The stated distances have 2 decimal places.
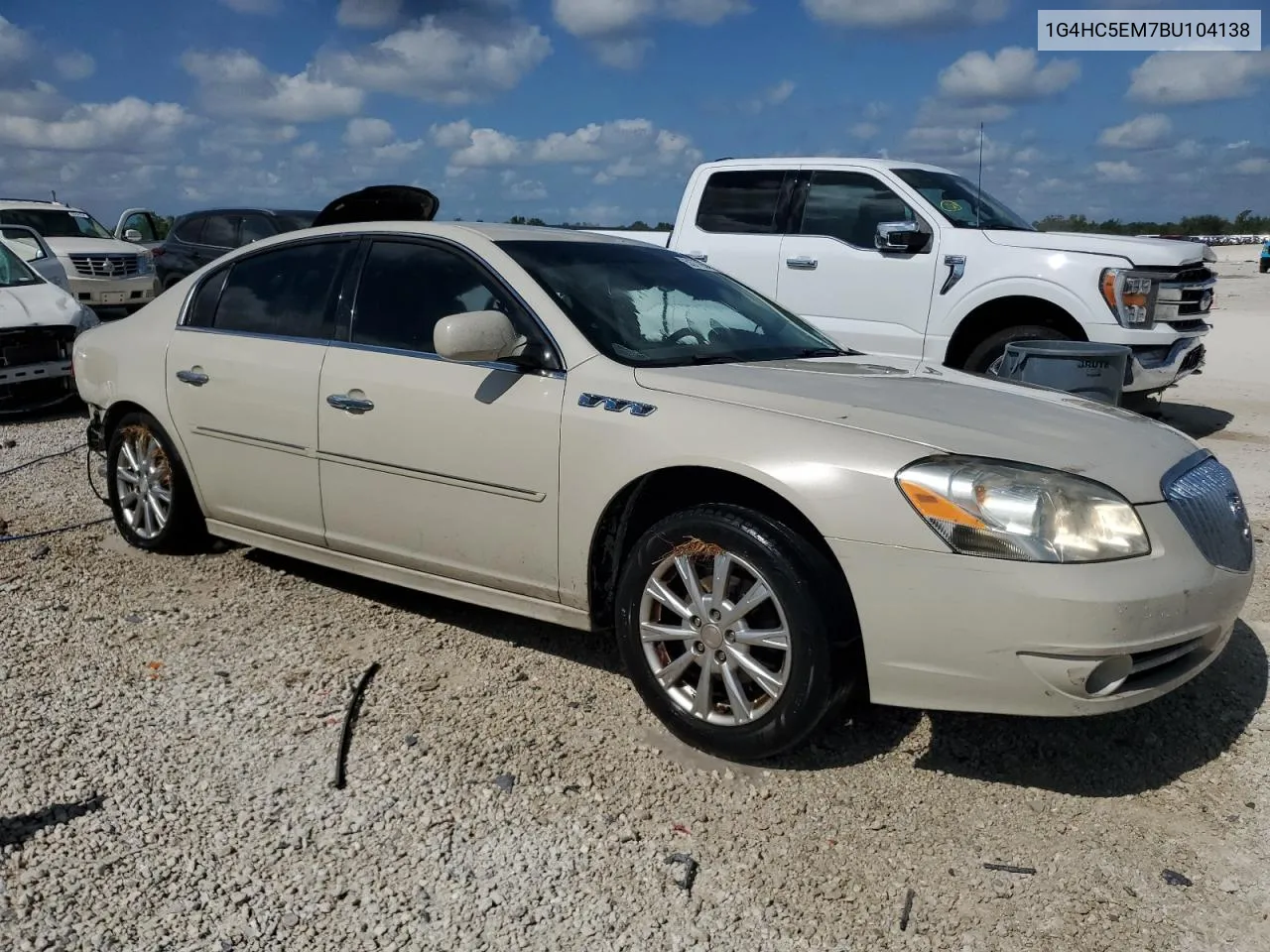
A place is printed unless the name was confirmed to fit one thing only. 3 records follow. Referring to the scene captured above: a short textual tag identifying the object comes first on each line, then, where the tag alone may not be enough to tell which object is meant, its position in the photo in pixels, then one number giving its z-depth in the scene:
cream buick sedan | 3.01
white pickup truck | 7.99
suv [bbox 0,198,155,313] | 15.59
